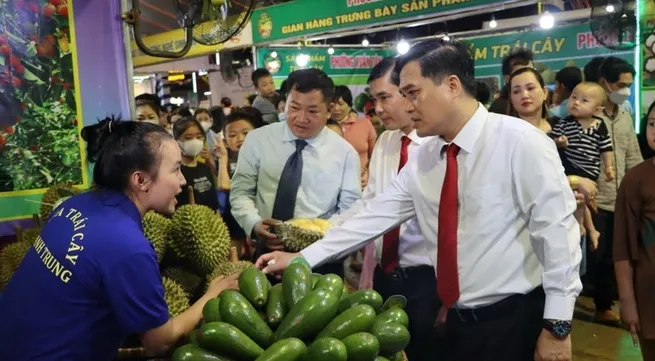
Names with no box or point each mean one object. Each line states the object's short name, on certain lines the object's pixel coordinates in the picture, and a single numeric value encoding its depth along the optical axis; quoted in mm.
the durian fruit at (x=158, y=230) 2195
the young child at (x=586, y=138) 4234
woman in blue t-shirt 1664
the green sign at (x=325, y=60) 9289
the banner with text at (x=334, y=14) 6564
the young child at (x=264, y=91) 6676
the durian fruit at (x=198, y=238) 2188
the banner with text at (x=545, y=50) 7660
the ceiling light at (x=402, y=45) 9842
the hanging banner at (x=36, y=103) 2768
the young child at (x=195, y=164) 4258
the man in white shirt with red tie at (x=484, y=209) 1982
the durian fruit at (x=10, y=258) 2474
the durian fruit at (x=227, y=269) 2094
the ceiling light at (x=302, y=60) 9633
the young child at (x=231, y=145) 5004
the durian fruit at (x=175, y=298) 2035
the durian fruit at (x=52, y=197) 2682
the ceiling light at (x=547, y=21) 7973
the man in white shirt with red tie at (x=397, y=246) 2490
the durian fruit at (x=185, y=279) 2197
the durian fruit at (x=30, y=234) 2562
